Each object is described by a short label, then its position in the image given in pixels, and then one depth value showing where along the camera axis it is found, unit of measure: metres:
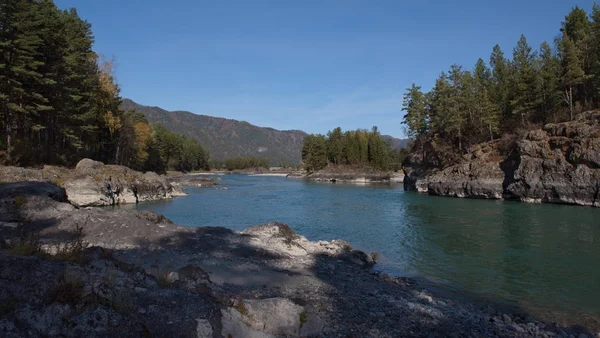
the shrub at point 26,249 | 6.37
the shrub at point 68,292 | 5.19
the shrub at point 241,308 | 6.64
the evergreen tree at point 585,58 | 55.77
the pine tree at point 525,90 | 58.31
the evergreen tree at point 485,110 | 61.69
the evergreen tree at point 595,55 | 52.06
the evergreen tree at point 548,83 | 56.25
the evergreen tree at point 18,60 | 32.34
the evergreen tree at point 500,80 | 67.94
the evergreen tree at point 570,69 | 52.00
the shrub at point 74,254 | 6.50
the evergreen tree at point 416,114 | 79.38
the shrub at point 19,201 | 16.99
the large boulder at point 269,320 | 6.08
